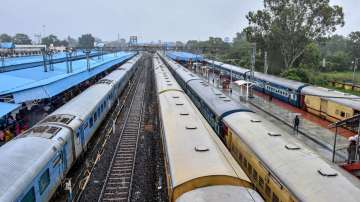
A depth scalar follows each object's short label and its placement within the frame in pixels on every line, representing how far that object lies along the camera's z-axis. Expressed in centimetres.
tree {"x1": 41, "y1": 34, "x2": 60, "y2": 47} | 15885
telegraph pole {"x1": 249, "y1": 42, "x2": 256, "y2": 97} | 4050
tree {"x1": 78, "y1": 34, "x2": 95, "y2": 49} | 18575
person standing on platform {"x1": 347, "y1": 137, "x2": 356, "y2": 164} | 1683
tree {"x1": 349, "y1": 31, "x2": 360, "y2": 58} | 8306
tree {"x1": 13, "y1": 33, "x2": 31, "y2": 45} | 16335
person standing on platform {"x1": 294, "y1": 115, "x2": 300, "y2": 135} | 2636
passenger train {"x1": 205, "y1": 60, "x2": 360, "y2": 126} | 2652
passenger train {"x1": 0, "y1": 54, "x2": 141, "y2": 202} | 1037
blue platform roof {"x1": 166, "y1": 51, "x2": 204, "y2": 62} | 9062
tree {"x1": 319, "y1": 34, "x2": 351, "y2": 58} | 12141
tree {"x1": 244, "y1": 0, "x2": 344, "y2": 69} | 5338
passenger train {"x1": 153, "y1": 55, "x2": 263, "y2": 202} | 880
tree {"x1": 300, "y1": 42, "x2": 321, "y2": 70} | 6198
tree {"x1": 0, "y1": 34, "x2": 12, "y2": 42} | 17141
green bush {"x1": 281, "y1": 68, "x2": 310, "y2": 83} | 5575
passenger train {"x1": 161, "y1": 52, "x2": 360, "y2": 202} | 946
